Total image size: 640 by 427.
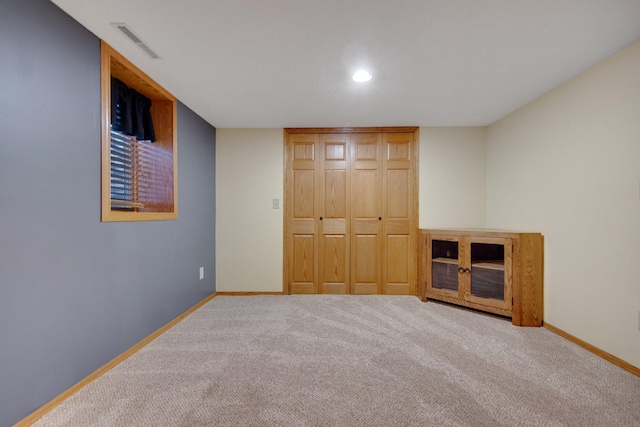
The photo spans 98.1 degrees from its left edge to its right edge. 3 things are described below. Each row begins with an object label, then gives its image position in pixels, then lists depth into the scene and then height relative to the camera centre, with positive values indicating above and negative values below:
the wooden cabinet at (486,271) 2.62 -0.61
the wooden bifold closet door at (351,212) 3.62 +0.00
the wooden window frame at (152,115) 1.84 +0.80
